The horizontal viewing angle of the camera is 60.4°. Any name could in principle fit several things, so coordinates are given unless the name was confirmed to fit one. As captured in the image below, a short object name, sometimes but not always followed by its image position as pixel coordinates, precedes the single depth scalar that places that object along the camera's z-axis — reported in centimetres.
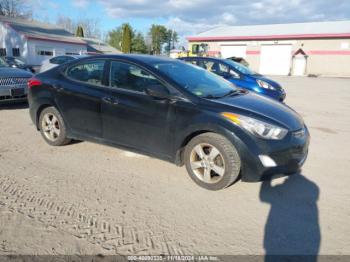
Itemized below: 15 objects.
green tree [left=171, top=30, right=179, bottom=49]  8685
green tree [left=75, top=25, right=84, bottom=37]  5635
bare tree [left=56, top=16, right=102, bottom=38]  8362
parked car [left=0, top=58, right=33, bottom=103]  734
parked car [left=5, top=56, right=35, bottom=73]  1496
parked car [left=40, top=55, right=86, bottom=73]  1124
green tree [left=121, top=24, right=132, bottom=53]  5000
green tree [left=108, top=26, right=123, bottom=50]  6906
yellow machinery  3571
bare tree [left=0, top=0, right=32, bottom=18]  5126
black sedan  346
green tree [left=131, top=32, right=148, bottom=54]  5676
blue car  873
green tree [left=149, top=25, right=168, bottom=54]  7269
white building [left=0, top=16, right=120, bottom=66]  3228
